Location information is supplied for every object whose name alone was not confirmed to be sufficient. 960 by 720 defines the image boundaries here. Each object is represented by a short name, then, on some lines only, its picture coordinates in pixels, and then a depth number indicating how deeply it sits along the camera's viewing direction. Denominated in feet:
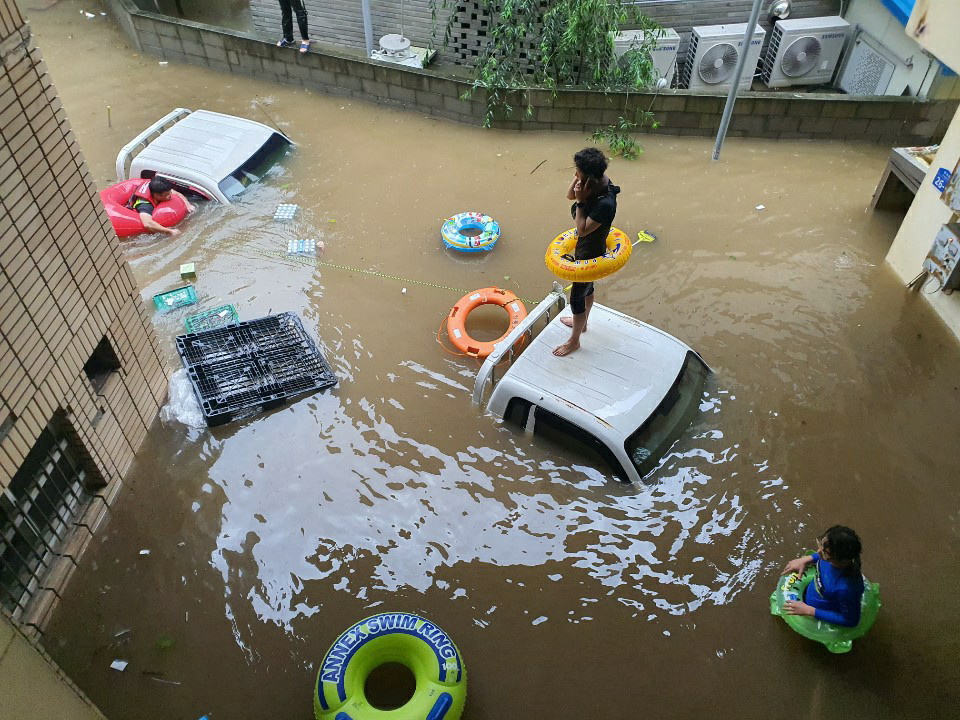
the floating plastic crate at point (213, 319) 24.27
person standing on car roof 17.83
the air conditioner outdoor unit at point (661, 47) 35.76
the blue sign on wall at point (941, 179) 23.77
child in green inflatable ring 14.28
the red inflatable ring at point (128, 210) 27.76
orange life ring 23.08
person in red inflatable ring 27.58
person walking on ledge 36.22
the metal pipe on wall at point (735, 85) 28.22
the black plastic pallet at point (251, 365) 21.31
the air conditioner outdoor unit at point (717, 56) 36.06
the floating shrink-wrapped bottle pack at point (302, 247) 27.55
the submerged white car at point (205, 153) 28.81
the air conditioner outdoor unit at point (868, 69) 35.22
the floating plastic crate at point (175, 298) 25.16
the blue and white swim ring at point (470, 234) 27.25
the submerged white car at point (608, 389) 18.40
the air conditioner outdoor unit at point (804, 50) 36.68
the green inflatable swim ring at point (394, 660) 14.30
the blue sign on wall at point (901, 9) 31.68
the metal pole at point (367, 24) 34.99
